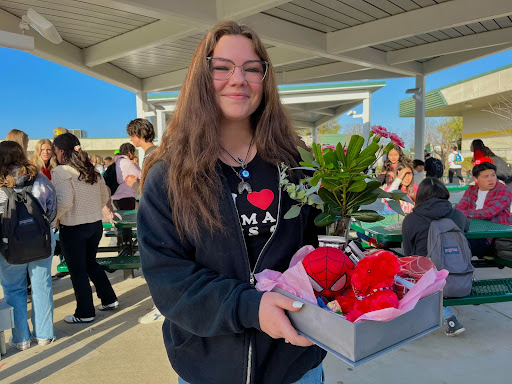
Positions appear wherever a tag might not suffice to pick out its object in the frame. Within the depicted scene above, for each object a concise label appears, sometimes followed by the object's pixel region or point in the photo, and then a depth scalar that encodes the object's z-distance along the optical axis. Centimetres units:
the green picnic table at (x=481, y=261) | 319
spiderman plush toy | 101
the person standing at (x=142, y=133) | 427
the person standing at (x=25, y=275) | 325
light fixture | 435
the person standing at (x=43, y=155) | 489
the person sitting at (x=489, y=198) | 446
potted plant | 110
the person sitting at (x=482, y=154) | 623
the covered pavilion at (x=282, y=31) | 518
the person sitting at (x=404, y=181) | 542
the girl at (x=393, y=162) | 607
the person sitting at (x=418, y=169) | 828
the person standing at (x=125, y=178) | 514
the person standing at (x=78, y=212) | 372
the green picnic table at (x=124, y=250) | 427
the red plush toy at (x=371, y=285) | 91
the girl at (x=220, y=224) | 107
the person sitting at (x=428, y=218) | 328
